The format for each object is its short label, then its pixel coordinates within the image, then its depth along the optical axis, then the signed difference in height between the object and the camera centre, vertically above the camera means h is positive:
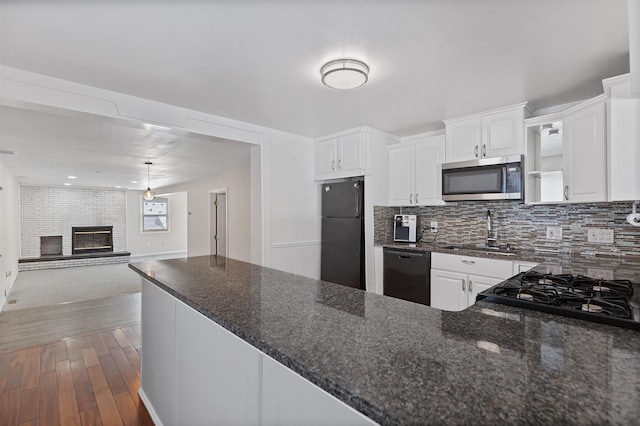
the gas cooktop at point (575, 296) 1.03 -0.35
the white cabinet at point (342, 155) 3.64 +0.73
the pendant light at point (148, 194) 6.91 +0.45
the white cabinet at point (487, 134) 2.88 +0.79
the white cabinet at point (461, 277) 2.71 -0.61
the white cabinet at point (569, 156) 2.26 +0.48
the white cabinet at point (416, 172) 3.50 +0.49
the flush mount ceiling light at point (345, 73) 2.07 +0.96
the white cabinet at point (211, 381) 0.75 -0.59
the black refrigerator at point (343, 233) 3.66 -0.26
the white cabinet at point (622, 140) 2.05 +0.49
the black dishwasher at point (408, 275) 3.18 -0.68
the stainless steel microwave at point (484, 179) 2.88 +0.33
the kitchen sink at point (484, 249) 2.88 -0.38
